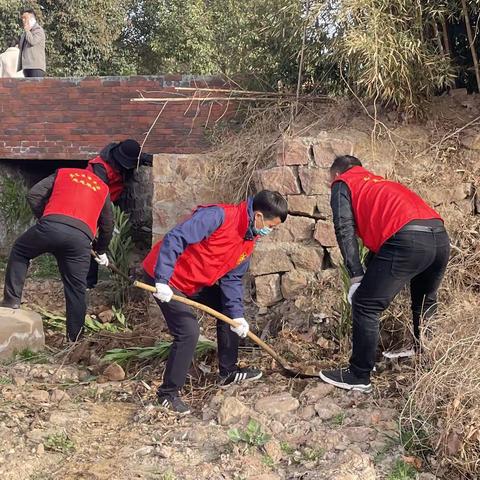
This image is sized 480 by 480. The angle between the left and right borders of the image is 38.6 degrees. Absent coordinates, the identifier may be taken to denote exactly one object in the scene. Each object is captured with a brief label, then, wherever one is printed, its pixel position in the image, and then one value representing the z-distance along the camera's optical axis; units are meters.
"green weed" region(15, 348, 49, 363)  5.16
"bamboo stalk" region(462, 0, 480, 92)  5.39
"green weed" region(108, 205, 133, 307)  6.79
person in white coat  8.91
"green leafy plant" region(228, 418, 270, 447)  3.50
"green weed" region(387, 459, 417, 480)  3.17
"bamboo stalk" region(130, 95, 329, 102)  6.22
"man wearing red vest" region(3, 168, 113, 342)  5.28
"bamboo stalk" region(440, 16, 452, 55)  5.73
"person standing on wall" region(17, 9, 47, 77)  8.57
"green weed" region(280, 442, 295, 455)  3.48
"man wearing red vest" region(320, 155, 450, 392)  3.91
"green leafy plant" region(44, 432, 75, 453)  3.64
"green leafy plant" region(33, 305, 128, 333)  5.79
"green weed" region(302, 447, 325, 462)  3.37
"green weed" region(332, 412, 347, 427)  3.70
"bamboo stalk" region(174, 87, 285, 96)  6.36
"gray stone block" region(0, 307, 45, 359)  5.17
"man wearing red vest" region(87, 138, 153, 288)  6.63
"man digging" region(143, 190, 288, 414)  3.97
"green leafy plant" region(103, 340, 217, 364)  4.85
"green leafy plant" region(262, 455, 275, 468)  3.36
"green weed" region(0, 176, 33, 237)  8.41
